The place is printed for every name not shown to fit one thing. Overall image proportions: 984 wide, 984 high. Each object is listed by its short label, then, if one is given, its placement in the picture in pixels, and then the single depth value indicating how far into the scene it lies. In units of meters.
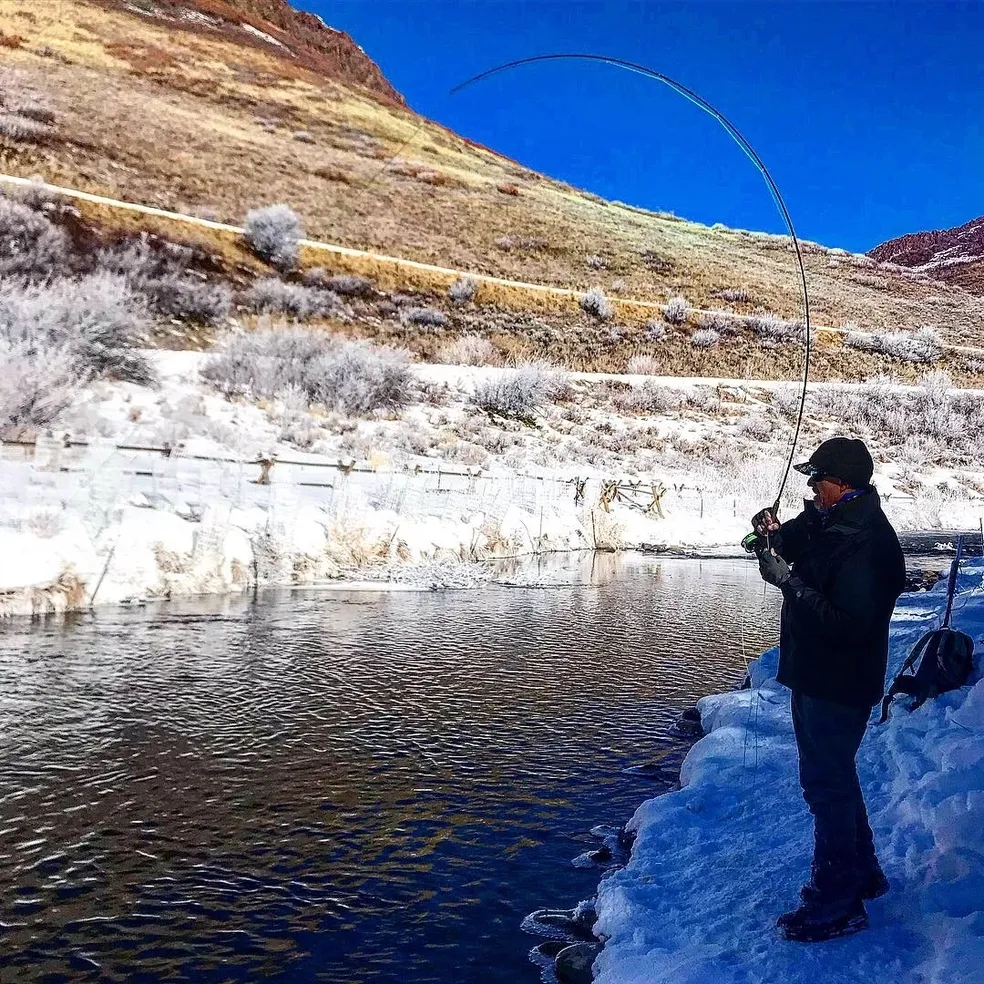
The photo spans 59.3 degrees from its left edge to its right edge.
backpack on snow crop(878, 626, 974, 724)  4.48
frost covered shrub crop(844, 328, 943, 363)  48.03
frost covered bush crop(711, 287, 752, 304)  56.22
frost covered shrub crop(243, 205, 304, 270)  43.72
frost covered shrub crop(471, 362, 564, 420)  28.36
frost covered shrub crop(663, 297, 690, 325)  50.09
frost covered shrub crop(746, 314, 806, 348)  48.97
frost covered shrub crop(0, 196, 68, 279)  32.28
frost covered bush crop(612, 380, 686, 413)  32.00
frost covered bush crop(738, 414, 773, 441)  30.84
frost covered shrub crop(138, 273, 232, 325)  32.11
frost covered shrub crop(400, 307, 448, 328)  42.72
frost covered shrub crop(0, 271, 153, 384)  18.75
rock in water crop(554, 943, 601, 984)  3.41
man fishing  2.98
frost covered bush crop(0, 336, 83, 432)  13.62
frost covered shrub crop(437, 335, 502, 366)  37.08
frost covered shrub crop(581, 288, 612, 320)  49.41
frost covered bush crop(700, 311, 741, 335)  49.59
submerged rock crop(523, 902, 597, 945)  3.77
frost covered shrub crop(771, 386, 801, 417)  34.47
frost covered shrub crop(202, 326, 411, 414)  23.61
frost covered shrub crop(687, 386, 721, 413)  33.56
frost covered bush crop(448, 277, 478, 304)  47.31
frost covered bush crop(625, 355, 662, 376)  39.94
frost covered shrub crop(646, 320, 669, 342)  47.00
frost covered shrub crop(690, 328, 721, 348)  46.50
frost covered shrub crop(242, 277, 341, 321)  38.03
